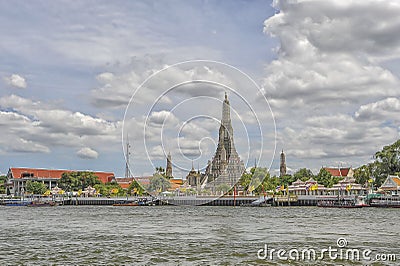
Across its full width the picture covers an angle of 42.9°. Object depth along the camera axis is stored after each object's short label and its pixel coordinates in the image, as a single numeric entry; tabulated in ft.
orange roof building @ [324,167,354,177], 507.67
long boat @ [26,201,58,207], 382.42
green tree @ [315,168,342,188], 389.19
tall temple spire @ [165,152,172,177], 555.28
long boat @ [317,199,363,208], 276.82
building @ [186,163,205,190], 555.94
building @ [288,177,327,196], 377.09
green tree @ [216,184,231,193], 440.21
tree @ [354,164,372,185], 352.69
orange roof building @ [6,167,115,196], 604.49
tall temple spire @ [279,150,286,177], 623.36
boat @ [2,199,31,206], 420.52
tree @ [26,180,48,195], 550.77
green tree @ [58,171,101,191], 524.52
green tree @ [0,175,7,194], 614.34
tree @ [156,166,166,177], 490.24
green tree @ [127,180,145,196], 484.33
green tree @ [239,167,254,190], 429.22
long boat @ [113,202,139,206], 374.18
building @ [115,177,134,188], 626.48
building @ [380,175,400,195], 309.01
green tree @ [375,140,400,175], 342.44
